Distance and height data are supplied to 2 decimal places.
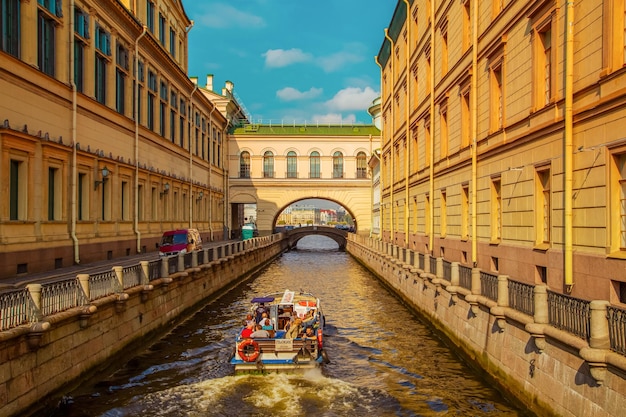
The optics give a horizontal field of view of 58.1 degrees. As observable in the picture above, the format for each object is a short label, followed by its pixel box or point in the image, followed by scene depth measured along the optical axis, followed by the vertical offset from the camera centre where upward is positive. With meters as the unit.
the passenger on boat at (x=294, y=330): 16.08 -3.26
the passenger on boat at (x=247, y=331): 15.91 -3.25
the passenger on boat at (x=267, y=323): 16.92 -3.22
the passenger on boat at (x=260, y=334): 15.69 -3.27
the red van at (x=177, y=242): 31.56 -1.38
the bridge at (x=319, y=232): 82.61 -2.31
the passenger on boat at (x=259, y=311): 18.32 -3.09
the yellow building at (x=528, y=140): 11.48 +2.13
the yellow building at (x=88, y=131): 19.69 +4.13
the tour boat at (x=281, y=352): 14.93 -3.62
